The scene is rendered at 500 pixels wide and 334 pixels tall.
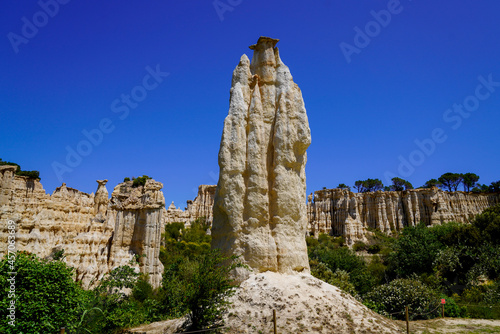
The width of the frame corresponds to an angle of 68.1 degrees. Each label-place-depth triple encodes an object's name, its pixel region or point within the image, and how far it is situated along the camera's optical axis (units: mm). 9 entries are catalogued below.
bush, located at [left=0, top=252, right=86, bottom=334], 9242
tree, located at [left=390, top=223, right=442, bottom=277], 30188
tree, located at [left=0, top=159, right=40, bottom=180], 44088
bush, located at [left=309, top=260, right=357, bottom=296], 19373
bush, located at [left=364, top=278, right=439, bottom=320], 16969
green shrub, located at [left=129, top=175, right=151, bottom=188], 56625
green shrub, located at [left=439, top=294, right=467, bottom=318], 17109
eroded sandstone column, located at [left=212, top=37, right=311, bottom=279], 12172
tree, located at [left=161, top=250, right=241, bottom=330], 10211
